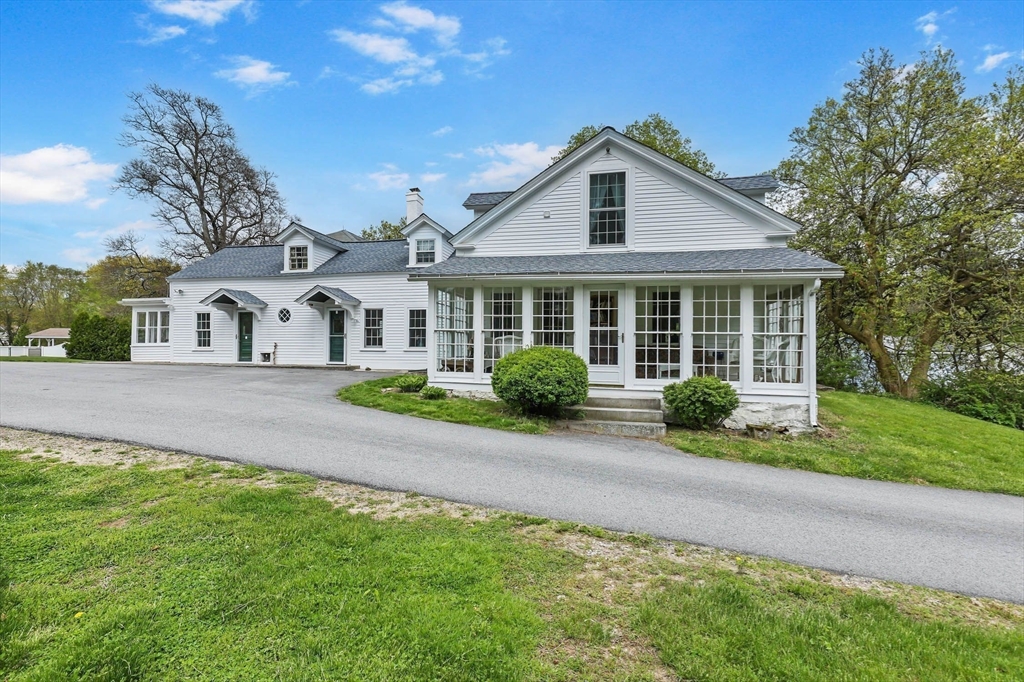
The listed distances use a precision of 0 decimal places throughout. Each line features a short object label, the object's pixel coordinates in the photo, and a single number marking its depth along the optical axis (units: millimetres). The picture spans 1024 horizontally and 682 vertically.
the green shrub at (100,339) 23875
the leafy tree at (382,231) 35594
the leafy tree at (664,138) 23031
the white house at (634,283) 9578
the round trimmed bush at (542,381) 8758
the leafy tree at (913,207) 13508
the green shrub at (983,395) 12391
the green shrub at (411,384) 11617
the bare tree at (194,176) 27531
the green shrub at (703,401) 8648
